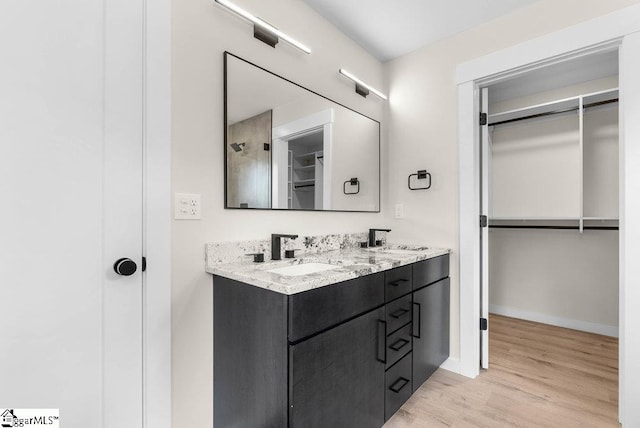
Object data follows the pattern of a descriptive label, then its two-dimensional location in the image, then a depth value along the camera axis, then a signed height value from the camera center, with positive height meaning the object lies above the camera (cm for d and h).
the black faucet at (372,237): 244 -19
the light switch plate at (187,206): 136 +4
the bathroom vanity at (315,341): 112 -55
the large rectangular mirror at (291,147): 158 +43
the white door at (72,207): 99 +2
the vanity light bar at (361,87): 226 +103
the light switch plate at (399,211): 259 +3
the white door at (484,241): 223 -20
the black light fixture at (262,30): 155 +104
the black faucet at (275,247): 169 -19
